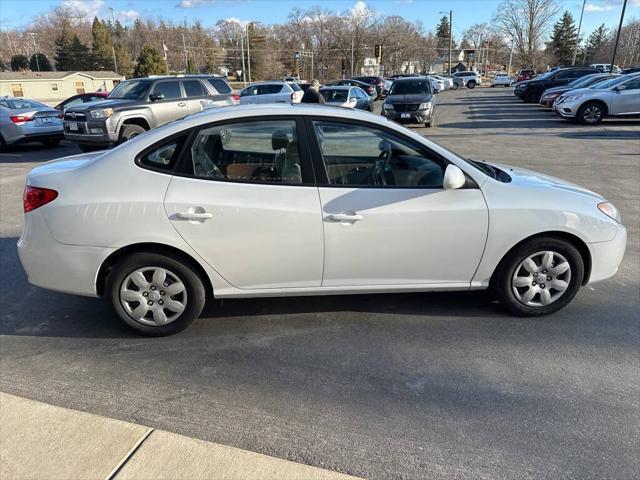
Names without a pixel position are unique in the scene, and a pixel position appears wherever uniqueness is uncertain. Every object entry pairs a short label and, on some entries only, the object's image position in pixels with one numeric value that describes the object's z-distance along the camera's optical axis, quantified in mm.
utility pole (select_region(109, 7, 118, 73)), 87119
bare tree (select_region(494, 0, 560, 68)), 81906
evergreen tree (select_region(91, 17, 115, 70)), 88812
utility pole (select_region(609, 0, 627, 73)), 32156
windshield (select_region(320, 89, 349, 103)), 18589
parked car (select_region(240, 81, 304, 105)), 17594
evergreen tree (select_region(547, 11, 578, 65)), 85938
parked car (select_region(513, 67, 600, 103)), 26516
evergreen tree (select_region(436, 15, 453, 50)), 132500
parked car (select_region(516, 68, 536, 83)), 50719
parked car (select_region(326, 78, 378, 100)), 30453
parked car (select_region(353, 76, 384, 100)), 34281
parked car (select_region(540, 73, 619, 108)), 20719
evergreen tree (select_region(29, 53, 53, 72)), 87600
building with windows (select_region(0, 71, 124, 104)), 65088
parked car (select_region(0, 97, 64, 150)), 13055
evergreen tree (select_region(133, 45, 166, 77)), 72438
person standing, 11703
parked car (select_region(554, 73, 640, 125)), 16578
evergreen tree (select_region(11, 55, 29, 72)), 91625
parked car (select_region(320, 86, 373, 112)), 18516
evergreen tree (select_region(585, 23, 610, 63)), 81188
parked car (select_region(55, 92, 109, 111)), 17078
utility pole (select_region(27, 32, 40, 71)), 106719
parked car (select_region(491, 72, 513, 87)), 56969
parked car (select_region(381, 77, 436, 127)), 17203
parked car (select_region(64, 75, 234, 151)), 11016
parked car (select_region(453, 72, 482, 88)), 57469
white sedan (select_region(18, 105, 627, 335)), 3246
